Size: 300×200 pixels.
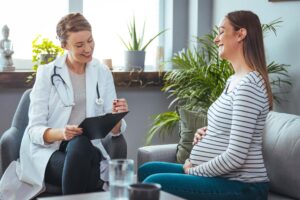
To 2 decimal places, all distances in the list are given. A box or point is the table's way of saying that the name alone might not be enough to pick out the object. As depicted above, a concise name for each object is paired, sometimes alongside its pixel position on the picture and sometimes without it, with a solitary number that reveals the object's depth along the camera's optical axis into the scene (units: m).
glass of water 1.63
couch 2.44
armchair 2.71
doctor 2.62
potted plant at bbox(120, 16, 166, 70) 3.86
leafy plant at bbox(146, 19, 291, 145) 3.23
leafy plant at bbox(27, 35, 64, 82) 3.49
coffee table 1.88
